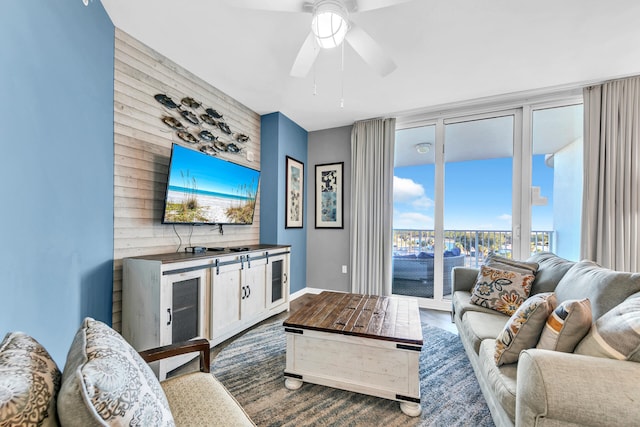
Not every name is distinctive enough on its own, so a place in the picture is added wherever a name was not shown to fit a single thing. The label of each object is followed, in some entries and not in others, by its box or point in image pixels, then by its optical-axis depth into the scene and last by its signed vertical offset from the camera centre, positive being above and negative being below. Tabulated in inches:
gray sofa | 33.9 -22.8
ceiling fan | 57.8 +43.1
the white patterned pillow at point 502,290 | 79.4 -22.7
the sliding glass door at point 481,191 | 122.1 +12.3
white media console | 74.7 -27.6
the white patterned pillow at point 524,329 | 48.4 -20.9
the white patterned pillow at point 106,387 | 20.7 -15.5
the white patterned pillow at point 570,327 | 43.0 -17.8
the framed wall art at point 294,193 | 149.7 +11.4
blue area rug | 60.1 -46.1
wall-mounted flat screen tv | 89.4 +8.3
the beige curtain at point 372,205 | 145.7 +5.0
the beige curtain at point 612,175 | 103.7 +17.2
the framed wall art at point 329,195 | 161.2 +11.1
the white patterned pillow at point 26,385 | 19.4 -14.4
